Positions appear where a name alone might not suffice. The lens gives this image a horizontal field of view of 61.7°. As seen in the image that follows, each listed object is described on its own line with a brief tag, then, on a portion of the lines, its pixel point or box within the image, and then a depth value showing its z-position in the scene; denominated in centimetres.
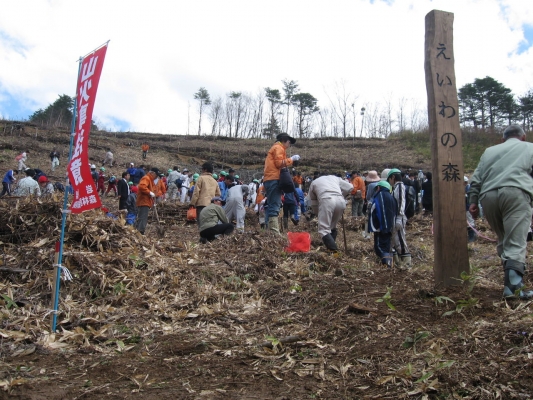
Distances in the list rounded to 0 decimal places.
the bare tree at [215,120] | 5547
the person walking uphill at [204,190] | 921
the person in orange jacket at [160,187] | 1488
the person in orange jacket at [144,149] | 3344
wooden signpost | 427
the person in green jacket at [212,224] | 816
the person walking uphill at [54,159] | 2556
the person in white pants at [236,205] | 1016
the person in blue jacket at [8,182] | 1270
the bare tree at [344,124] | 4736
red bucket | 682
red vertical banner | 388
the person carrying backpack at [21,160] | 2284
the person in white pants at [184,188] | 1794
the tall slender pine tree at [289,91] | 5316
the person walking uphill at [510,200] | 390
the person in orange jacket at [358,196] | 1473
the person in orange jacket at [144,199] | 968
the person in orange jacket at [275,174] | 789
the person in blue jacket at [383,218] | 679
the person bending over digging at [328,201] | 747
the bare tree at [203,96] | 5547
